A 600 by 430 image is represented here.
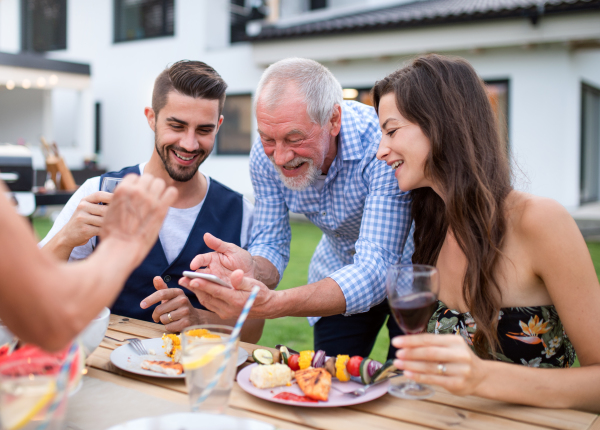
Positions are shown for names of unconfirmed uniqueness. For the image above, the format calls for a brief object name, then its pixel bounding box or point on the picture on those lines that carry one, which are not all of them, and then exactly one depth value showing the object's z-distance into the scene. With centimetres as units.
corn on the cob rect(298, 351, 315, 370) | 141
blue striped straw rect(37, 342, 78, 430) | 85
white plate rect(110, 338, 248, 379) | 138
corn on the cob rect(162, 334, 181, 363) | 152
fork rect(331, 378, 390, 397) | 127
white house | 856
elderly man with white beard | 190
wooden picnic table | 115
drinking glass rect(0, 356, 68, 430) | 83
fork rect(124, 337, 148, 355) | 155
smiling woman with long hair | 149
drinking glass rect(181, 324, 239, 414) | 105
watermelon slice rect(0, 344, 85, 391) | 92
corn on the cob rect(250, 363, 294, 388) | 130
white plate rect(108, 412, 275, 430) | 100
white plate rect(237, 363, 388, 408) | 121
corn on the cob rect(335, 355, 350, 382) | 135
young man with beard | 244
